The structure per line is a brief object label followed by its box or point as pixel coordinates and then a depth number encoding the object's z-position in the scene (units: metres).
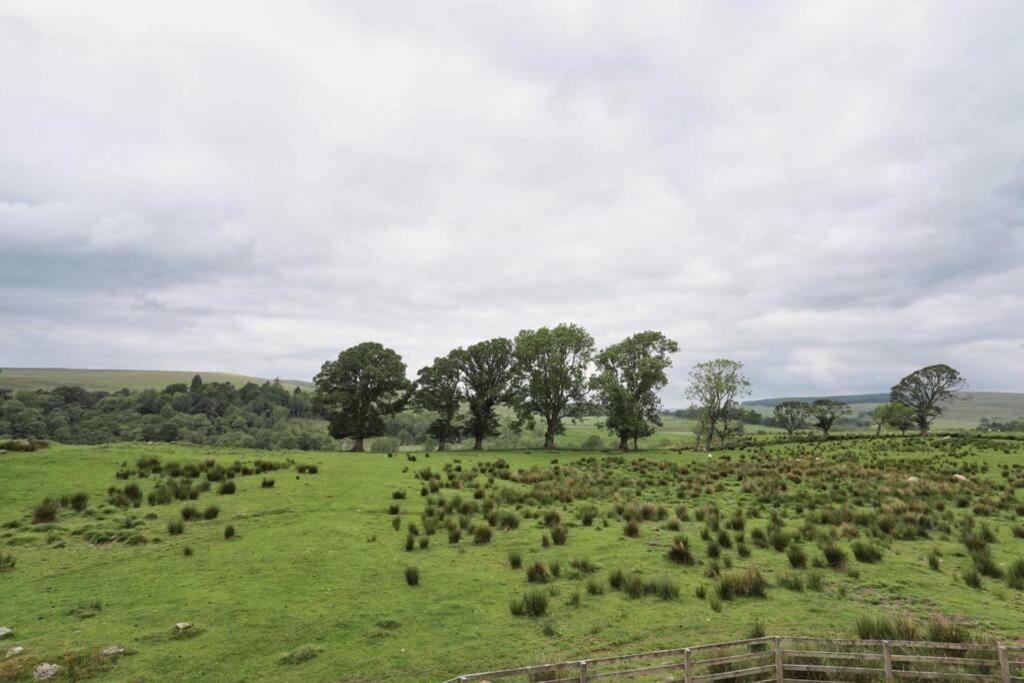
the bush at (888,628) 8.93
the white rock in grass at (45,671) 7.86
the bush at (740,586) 11.70
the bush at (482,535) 16.18
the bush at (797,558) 13.73
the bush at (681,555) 14.12
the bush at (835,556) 13.76
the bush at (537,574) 12.71
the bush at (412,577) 12.36
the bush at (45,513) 16.73
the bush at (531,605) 10.71
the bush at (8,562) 12.53
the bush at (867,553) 14.31
